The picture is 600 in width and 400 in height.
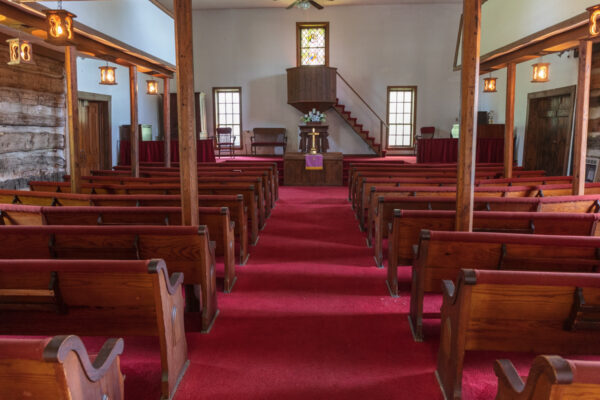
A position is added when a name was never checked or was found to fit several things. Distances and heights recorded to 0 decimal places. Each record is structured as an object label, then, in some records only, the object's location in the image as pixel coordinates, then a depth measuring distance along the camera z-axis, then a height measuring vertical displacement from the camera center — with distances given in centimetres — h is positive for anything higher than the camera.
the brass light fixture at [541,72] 755 +136
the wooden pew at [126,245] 288 -61
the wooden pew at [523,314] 200 -72
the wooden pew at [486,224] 346 -54
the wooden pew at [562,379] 115 -58
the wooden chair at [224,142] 1367 +30
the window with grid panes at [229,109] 1452 +137
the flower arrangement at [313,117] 1121 +87
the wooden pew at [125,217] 366 -54
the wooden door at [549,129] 893 +53
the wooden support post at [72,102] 586 +63
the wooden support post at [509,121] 726 +53
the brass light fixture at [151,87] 1046 +148
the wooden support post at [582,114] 540 +49
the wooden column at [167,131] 915 +41
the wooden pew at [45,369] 124 -63
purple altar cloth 962 -20
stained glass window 1415 +337
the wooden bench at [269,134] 1421 +57
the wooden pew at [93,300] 209 -72
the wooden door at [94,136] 963 +33
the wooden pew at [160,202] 432 -48
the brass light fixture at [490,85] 983 +149
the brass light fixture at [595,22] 471 +137
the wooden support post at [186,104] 316 +34
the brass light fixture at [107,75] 814 +136
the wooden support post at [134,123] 760 +49
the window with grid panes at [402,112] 1431 +129
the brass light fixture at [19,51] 509 +112
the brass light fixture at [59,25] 499 +138
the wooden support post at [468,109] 304 +30
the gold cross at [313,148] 1015 +10
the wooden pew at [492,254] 272 -62
